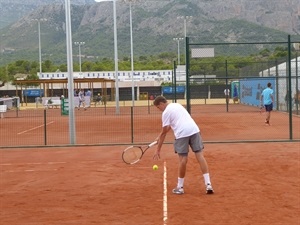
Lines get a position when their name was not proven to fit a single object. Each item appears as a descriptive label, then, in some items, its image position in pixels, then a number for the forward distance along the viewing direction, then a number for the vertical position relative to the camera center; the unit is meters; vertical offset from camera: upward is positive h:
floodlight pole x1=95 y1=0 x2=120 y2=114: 34.22 +2.83
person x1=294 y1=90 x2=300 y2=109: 27.18 -0.47
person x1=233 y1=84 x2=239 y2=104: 47.71 -0.18
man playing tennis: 8.73 -0.63
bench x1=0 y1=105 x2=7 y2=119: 34.67 -0.80
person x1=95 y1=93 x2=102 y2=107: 55.44 -0.31
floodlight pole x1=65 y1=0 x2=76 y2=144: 17.73 +1.02
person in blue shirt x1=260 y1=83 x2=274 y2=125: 21.81 -0.23
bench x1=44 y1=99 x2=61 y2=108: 46.16 -0.52
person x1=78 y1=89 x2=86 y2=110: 41.53 -0.20
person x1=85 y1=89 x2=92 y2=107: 44.88 -0.26
